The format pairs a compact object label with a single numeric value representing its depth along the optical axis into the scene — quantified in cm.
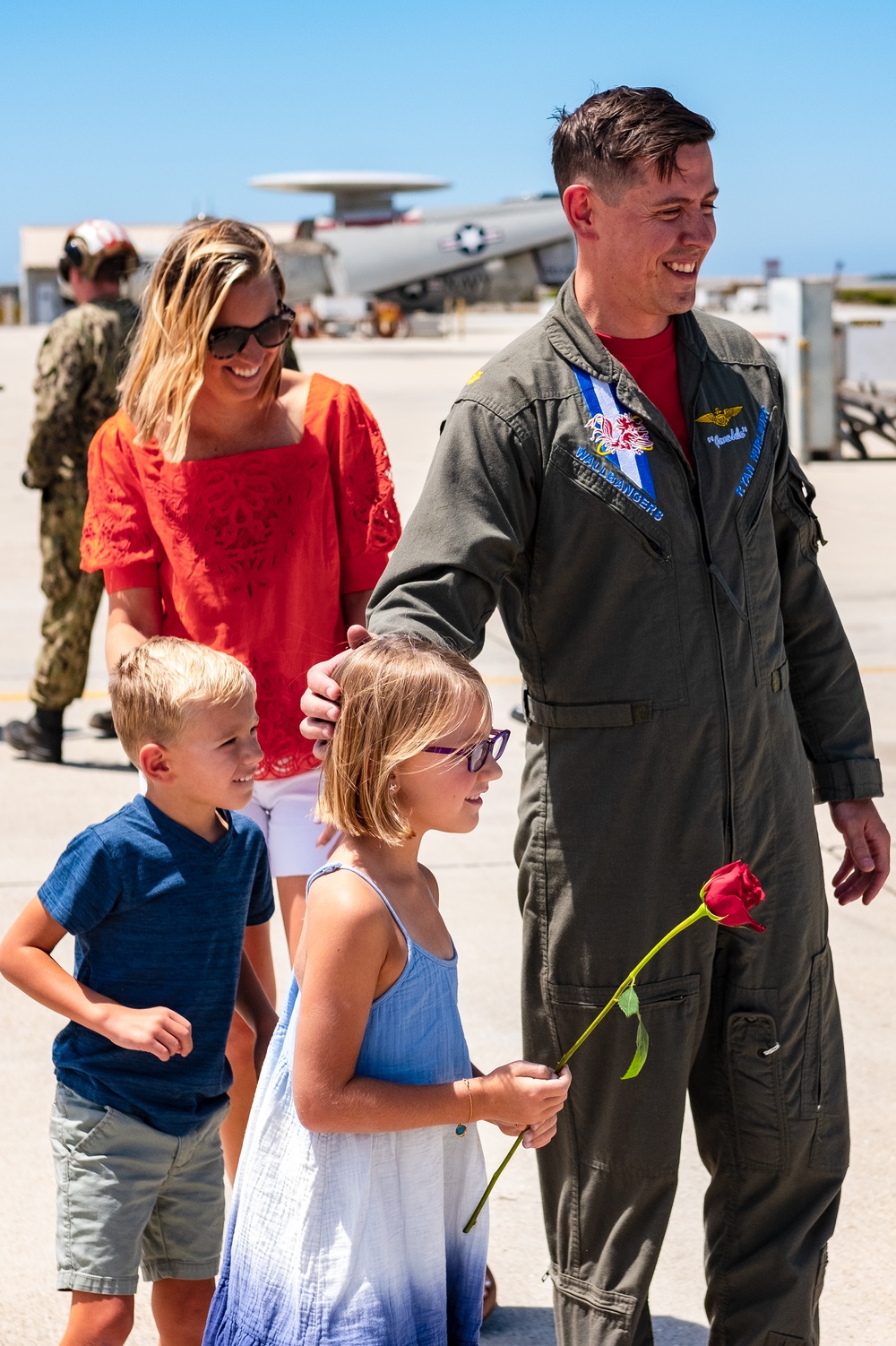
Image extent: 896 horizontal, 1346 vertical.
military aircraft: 5725
